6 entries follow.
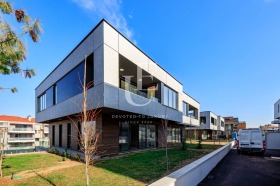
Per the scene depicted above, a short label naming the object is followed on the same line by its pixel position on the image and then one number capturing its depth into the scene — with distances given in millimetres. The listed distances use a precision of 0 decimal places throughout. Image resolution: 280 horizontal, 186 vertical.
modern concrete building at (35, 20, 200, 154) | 11859
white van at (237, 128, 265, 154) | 16375
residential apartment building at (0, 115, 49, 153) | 61328
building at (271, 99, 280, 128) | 36478
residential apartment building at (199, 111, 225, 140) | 47438
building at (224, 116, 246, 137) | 82412
